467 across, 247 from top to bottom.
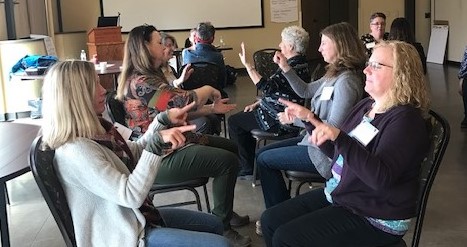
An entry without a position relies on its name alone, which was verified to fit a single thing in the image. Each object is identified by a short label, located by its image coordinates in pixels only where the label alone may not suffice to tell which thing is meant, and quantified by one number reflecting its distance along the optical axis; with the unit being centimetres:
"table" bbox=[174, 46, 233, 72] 793
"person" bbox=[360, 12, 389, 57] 523
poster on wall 1166
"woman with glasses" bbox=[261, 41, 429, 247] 180
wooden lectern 882
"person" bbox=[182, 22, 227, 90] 513
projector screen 1094
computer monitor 927
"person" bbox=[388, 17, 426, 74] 499
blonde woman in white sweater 174
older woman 349
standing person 547
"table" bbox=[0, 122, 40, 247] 208
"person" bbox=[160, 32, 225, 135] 387
